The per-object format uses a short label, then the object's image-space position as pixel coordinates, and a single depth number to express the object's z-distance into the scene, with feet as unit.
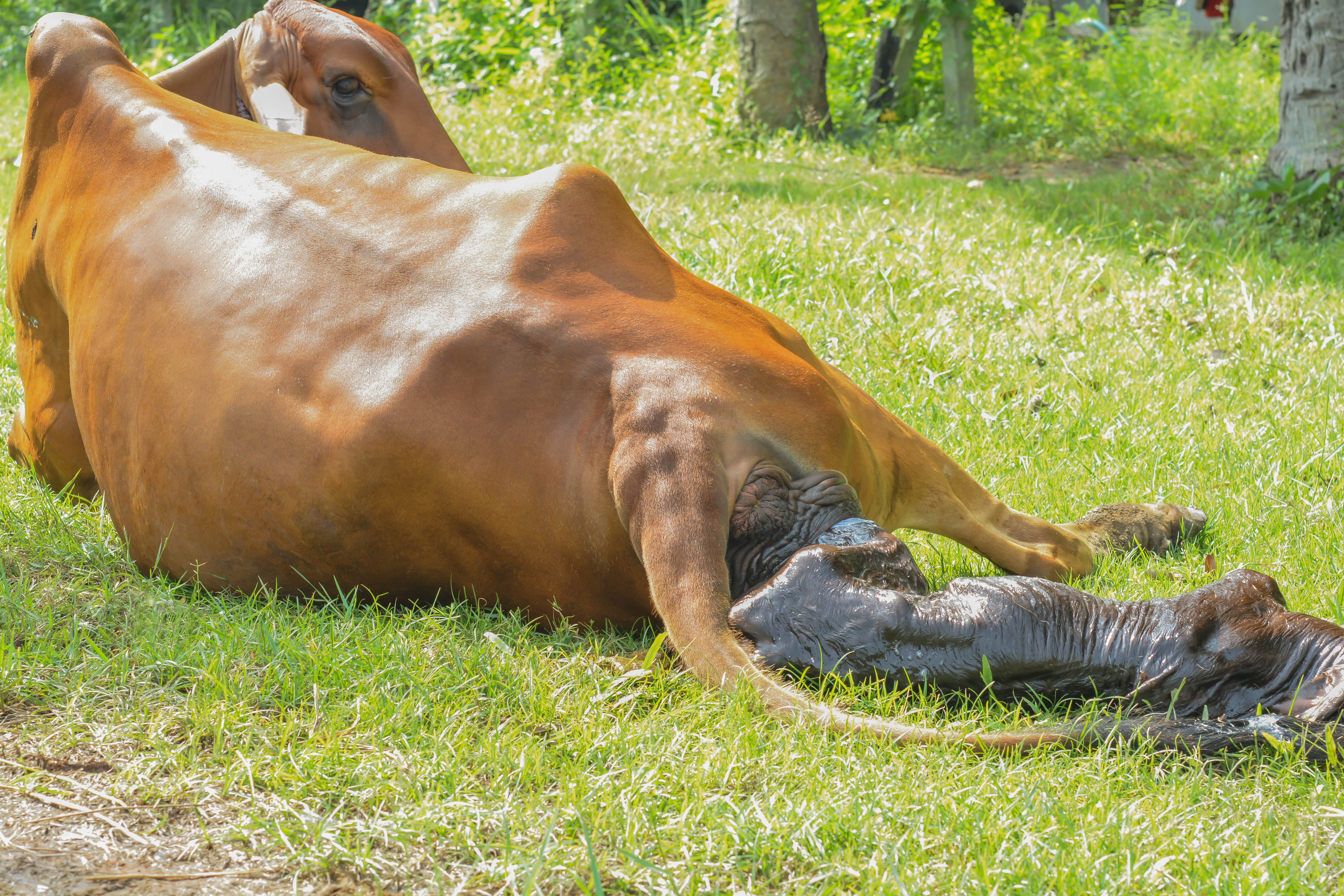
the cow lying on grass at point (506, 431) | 13.53
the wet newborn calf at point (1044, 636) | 13.14
